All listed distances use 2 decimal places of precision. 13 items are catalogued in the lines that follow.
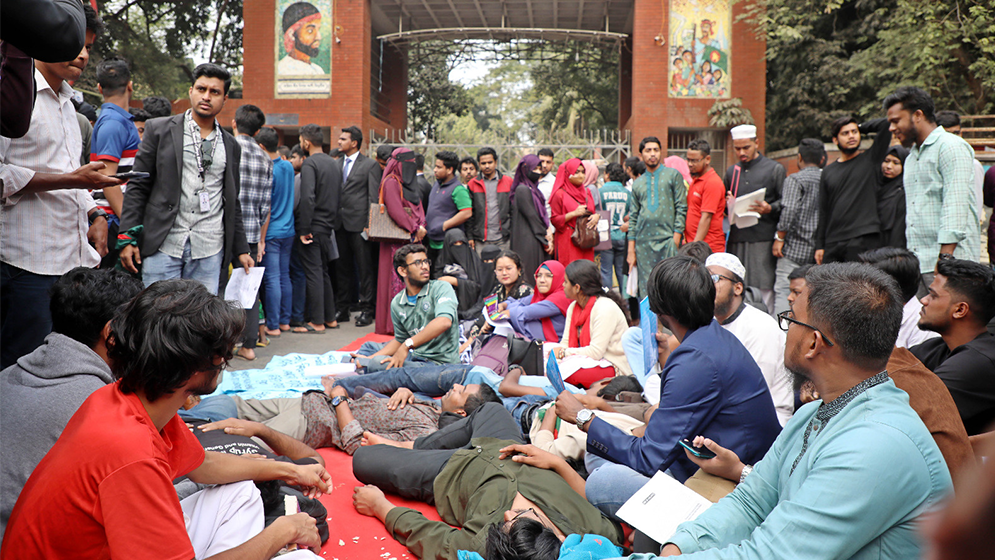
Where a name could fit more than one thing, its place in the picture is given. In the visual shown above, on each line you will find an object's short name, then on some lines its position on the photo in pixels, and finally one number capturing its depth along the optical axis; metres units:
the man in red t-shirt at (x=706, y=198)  6.40
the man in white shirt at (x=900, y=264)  3.52
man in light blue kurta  1.48
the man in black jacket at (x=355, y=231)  7.56
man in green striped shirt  4.25
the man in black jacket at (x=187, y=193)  4.34
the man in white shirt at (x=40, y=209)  2.68
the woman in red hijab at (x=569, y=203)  7.52
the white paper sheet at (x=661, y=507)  2.12
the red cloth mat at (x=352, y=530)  2.84
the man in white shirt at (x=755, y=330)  3.42
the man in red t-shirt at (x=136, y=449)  1.50
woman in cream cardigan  4.92
